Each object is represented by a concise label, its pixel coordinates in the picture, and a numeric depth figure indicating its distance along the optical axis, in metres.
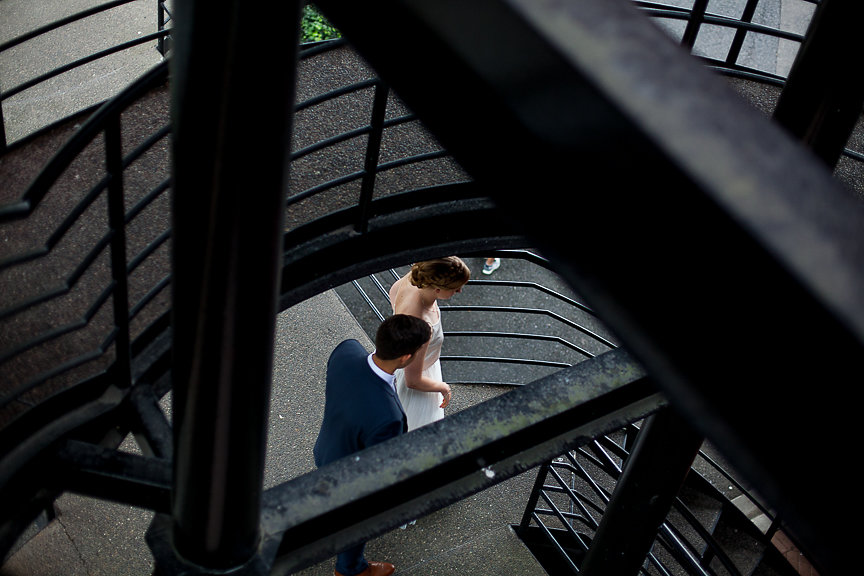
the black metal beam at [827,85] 2.03
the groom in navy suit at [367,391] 3.98
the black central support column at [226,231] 0.88
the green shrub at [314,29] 9.76
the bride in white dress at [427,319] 4.54
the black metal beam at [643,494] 3.29
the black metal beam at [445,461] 2.28
